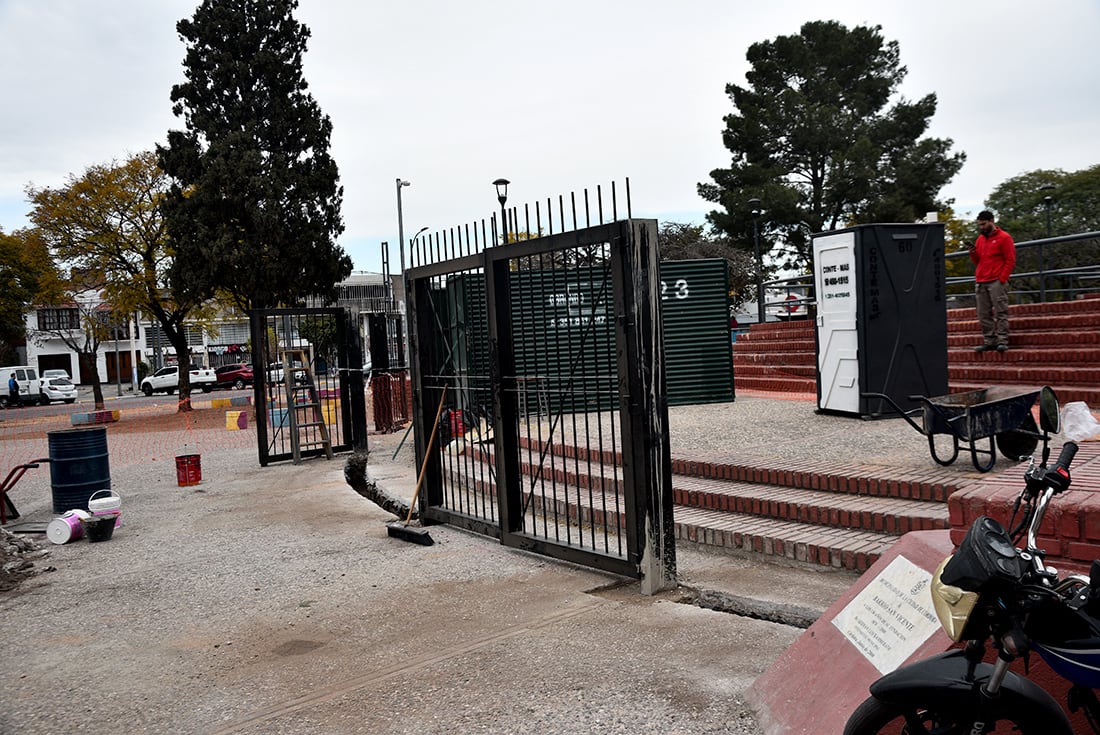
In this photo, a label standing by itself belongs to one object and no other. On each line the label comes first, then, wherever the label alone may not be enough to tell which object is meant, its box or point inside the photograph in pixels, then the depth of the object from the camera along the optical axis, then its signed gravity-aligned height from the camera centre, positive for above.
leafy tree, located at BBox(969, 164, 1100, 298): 40.75 +5.77
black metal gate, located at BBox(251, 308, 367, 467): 13.19 -0.33
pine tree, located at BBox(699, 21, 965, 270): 38.53 +8.11
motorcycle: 2.17 -0.80
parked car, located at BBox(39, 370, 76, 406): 44.28 -1.12
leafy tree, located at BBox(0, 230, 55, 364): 38.12 +3.67
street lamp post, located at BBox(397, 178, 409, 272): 45.22 +6.28
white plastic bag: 4.99 -0.65
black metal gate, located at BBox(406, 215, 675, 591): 5.48 -0.49
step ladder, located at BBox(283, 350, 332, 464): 13.03 -0.62
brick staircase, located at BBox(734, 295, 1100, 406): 10.01 -0.52
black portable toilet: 9.55 +0.07
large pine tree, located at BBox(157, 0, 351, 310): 25.86 +5.68
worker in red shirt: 10.70 +0.48
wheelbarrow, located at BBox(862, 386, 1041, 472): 6.21 -0.77
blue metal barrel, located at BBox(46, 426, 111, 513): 9.70 -1.11
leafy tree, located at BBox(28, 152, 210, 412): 26.70 +3.99
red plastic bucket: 11.73 -1.46
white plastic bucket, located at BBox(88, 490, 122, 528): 8.45 -1.34
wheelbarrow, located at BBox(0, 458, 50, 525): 9.45 -1.48
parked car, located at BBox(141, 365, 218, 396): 46.97 -1.09
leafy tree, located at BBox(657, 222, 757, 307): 32.22 +2.84
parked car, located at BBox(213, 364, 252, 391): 47.09 -1.00
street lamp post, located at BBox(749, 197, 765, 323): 19.10 +0.53
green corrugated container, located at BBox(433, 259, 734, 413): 13.14 -0.02
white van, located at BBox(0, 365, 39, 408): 43.97 -0.77
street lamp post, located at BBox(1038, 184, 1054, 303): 12.32 +0.47
